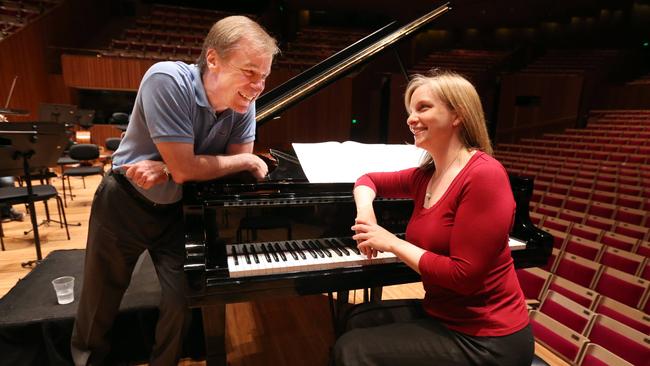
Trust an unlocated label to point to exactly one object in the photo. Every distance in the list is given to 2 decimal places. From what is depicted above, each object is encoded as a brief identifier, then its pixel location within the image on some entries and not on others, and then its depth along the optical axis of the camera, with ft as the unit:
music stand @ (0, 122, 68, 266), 8.76
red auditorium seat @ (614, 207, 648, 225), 13.70
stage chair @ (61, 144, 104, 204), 15.94
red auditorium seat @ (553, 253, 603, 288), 9.74
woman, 3.66
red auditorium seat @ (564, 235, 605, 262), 11.05
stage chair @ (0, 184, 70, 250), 10.49
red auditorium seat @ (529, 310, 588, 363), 6.79
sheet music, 5.95
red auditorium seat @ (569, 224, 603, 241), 12.50
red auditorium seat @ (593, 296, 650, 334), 7.53
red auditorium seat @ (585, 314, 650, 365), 6.55
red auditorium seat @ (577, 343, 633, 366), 6.20
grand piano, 4.47
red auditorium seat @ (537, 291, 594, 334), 7.44
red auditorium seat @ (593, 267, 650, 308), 8.79
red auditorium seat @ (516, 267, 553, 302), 9.20
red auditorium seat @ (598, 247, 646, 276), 10.22
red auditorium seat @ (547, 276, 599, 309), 8.39
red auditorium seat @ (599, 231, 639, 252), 11.57
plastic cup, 6.42
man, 4.36
